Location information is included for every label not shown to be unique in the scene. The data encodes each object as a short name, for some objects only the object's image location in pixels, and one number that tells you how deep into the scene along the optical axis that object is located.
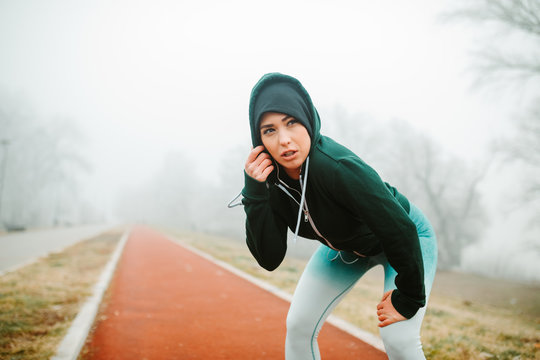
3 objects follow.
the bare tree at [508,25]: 11.01
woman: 1.56
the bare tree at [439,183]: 22.58
